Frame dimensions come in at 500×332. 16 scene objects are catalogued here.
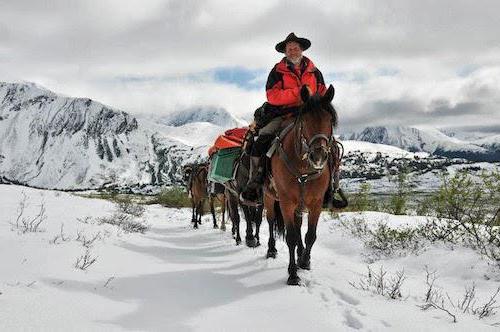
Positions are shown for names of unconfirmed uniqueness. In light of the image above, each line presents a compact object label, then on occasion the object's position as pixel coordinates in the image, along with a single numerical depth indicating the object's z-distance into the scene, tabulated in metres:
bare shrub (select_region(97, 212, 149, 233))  13.39
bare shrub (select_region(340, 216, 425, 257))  9.15
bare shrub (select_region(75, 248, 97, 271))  6.04
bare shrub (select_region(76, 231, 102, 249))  7.49
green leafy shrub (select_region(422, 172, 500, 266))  8.81
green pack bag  12.25
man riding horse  8.20
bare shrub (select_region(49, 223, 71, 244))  6.90
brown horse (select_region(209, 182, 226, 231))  14.90
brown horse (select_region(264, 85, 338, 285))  6.71
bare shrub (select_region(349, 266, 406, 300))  5.87
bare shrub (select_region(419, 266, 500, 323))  5.13
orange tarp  12.80
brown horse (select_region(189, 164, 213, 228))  19.24
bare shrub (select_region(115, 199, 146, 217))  20.98
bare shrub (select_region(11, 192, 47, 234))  7.23
